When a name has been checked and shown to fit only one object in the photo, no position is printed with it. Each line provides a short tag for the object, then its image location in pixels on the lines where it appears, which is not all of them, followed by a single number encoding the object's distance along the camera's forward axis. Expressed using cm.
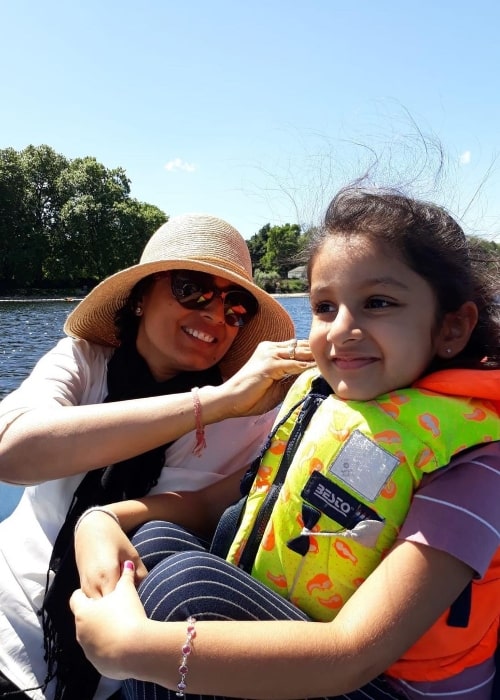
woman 148
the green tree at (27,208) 3875
